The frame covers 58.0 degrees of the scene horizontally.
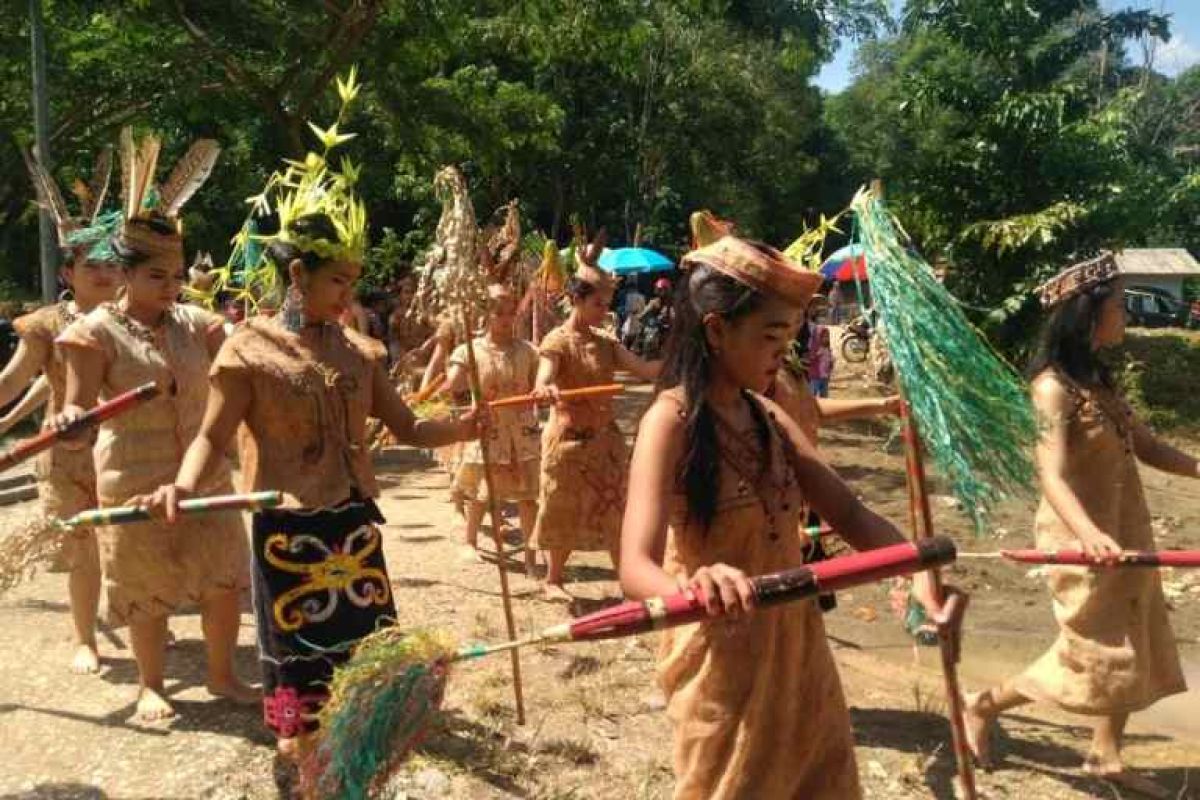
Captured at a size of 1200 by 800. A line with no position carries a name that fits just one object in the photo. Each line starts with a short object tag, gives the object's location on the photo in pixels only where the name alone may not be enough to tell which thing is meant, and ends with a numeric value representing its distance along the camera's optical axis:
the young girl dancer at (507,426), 7.01
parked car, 28.36
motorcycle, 19.82
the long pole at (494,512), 4.62
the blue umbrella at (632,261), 20.53
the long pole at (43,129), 10.65
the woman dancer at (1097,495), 4.09
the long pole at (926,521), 3.30
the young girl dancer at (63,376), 5.23
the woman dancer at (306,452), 3.67
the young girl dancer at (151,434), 4.48
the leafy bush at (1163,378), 13.88
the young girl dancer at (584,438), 6.18
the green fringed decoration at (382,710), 2.92
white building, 34.12
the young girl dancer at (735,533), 2.53
